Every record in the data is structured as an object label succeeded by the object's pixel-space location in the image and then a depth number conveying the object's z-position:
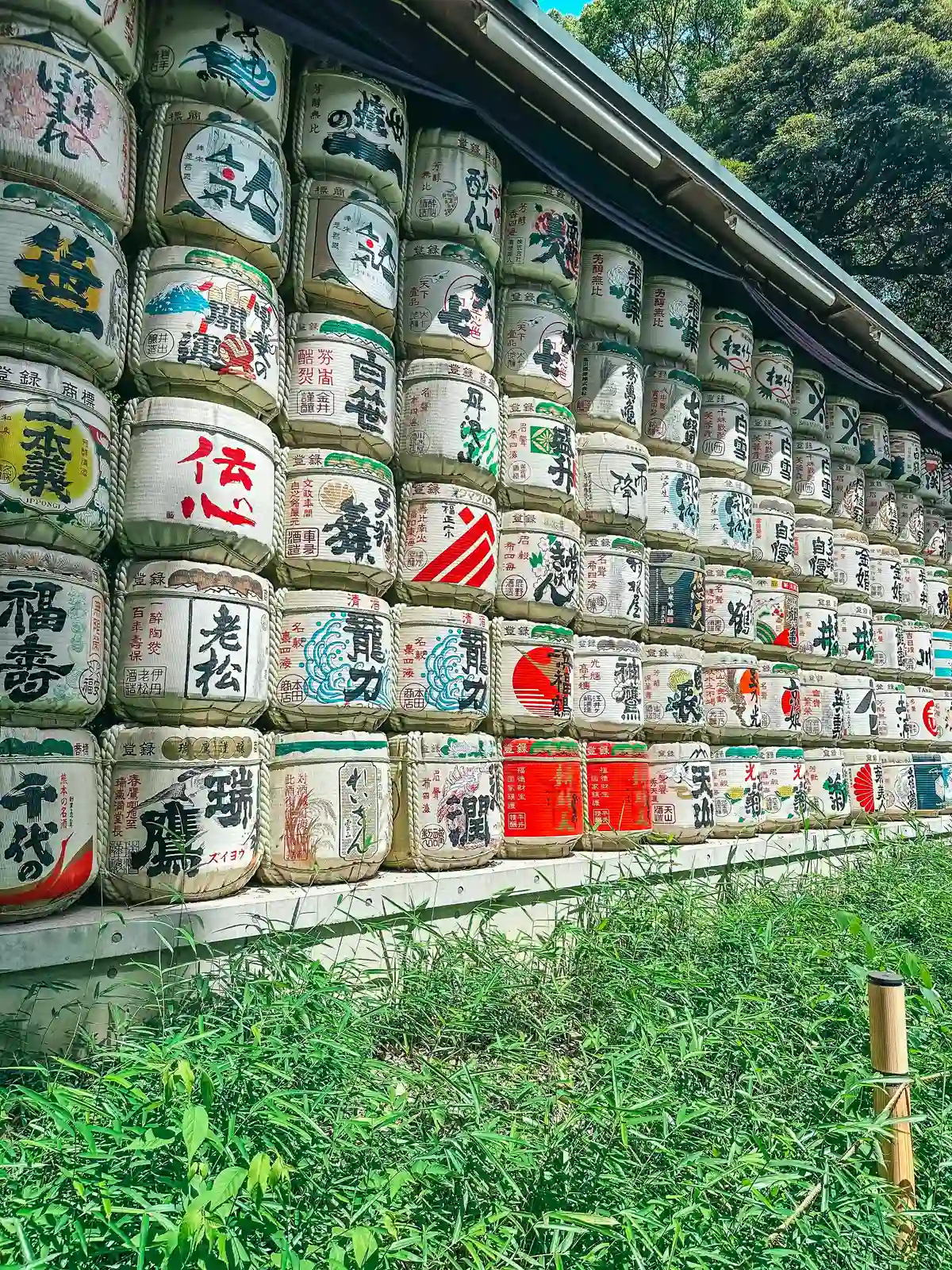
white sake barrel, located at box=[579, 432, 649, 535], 4.54
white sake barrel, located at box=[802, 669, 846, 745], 5.97
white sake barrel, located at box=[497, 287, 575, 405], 4.24
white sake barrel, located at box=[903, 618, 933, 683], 7.17
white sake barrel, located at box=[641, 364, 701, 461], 4.96
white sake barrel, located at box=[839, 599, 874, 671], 6.36
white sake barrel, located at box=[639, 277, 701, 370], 5.00
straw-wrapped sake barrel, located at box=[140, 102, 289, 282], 3.08
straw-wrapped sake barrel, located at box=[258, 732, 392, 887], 3.17
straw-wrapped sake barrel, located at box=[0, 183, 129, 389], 2.60
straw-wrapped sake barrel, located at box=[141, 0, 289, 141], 3.11
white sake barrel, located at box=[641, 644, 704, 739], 4.74
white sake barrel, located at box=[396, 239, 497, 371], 3.87
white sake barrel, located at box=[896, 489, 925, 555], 7.29
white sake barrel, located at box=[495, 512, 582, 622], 4.09
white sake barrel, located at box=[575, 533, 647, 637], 4.46
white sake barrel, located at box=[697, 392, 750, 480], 5.35
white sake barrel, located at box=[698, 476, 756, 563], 5.26
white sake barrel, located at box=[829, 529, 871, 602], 6.43
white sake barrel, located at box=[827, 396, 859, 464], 6.50
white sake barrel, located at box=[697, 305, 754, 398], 5.40
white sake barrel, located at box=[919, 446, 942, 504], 7.62
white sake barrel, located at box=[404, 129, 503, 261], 3.90
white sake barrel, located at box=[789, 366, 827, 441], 6.15
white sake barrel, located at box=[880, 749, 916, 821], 6.52
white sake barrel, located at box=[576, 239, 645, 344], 4.66
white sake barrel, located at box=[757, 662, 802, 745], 5.49
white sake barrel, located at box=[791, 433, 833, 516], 6.10
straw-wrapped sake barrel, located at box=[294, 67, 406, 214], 3.50
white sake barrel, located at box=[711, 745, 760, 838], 4.99
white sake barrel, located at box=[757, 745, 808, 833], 5.36
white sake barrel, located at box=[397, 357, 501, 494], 3.80
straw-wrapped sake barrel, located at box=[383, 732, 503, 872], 3.51
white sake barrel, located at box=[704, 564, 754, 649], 5.23
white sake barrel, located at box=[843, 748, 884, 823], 6.19
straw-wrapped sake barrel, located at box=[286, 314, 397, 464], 3.43
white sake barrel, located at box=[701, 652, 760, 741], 5.12
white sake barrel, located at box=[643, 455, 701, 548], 4.88
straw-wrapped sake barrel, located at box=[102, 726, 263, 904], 2.77
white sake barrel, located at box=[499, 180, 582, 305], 4.27
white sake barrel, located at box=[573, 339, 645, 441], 4.61
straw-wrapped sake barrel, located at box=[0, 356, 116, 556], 2.55
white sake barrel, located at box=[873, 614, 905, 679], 6.83
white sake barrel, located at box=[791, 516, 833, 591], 6.07
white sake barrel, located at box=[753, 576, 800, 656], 5.59
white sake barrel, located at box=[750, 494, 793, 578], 5.67
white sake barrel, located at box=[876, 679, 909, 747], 6.66
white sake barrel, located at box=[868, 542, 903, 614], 6.88
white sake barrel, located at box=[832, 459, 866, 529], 6.52
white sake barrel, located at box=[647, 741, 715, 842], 4.65
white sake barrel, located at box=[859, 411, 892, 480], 6.83
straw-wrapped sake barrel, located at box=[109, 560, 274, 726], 2.88
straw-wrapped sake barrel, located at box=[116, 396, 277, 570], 2.94
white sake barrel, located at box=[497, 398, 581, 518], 4.17
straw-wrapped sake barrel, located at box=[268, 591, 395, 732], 3.27
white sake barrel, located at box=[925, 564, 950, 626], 7.54
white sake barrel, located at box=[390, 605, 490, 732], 3.62
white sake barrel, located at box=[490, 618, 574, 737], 4.02
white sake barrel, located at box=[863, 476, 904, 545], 6.95
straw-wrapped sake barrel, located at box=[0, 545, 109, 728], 2.52
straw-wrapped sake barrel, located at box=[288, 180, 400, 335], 3.46
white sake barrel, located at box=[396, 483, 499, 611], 3.76
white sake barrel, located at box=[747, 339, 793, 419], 5.75
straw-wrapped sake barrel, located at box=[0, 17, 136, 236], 2.64
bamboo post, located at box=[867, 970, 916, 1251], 1.90
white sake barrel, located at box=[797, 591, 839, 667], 6.01
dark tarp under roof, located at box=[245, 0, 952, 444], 3.45
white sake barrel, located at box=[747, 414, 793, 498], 5.73
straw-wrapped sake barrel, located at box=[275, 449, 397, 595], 3.36
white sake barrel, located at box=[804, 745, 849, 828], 5.79
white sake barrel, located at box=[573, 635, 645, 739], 4.37
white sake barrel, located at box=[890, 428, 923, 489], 7.16
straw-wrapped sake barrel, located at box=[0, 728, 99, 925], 2.46
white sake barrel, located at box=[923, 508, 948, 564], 7.71
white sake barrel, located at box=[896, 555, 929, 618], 7.20
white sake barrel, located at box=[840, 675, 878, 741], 6.29
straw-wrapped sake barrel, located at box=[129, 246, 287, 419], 3.00
